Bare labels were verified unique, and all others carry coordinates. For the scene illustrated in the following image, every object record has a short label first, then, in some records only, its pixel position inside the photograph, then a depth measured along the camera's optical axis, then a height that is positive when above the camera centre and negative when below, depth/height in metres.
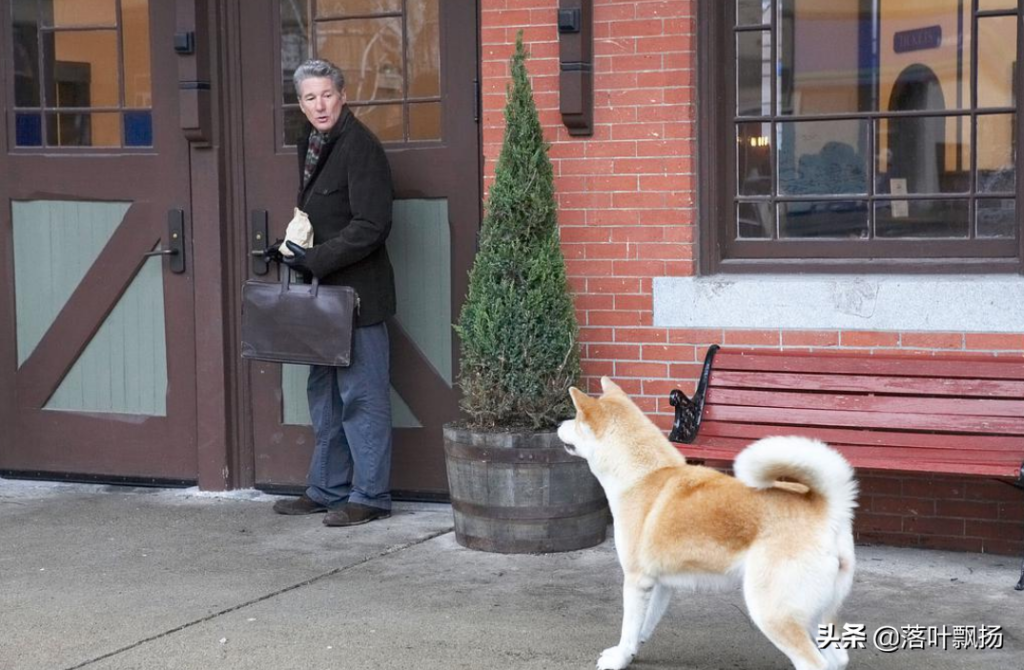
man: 13.34 -0.64
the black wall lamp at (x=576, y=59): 12.97 +0.30
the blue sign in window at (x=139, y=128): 15.27 +0.01
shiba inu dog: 8.33 -1.23
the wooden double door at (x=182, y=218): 14.37 -0.47
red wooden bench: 11.66 -1.22
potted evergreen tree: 12.45 -1.08
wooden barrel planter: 12.40 -1.61
